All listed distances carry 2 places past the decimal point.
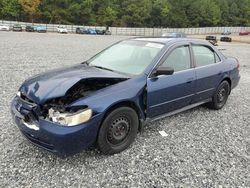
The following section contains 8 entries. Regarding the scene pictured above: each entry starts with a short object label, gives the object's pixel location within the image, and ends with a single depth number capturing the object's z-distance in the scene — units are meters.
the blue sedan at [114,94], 3.19
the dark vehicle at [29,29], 43.69
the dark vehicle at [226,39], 42.62
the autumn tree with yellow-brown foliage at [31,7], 61.19
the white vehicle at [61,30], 46.32
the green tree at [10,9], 59.16
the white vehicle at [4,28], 41.94
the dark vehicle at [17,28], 42.47
